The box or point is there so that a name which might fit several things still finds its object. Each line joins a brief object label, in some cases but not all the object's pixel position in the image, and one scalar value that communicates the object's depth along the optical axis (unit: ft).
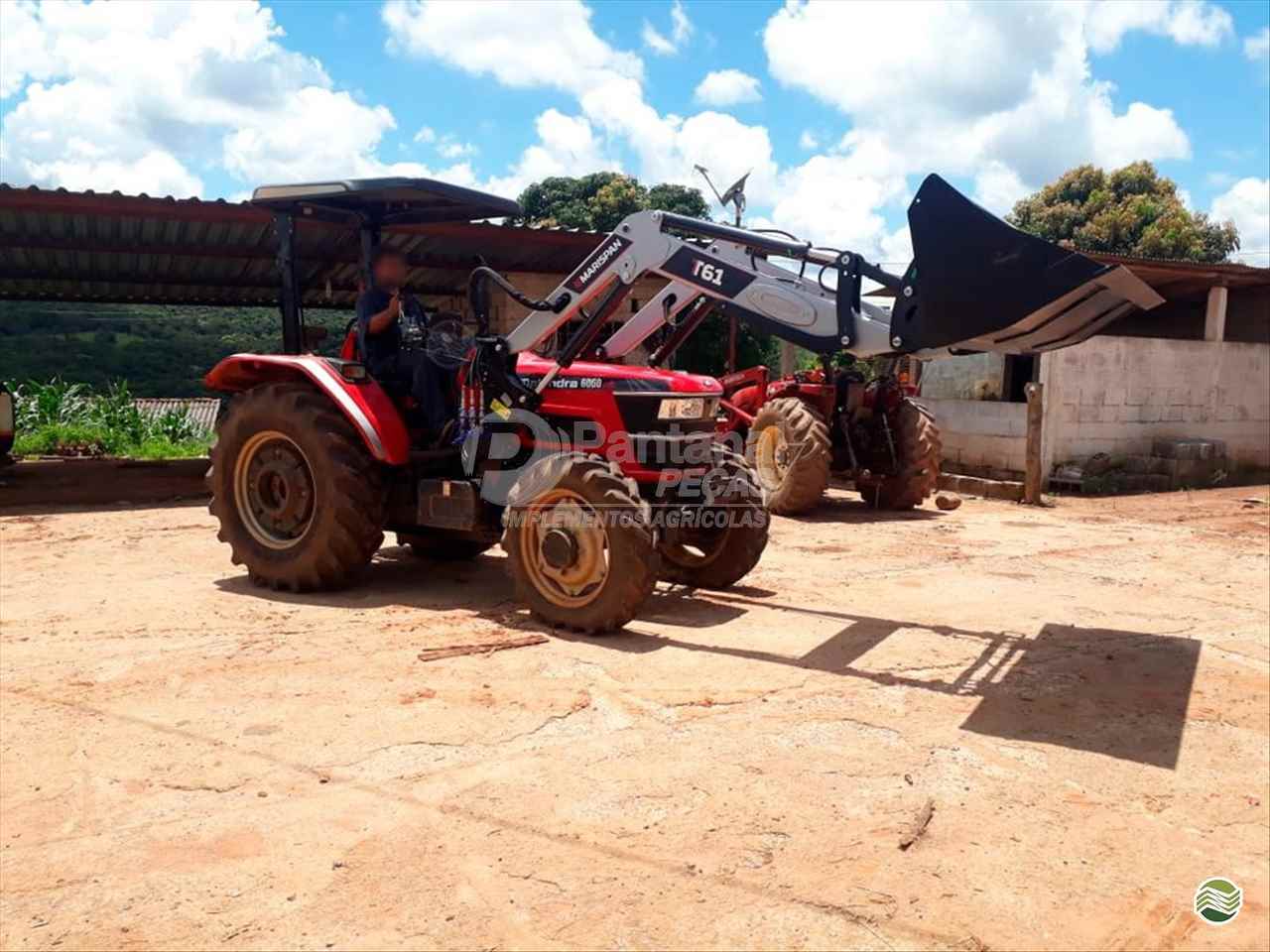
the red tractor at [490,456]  18.83
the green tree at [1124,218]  83.51
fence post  40.88
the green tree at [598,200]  111.04
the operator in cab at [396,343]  21.63
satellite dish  68.80
